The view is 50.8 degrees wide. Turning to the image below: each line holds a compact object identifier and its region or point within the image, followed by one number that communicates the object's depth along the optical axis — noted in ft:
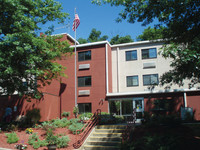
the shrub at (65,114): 75.56
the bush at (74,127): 44.51
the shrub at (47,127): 44.99
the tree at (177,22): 29.27
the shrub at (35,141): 38.73
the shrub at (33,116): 56.90
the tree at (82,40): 160.29
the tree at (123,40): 147.95
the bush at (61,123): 48.69
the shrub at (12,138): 40.57
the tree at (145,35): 129.29
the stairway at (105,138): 38.24
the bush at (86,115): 64.64
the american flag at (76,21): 75.46
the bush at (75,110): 72.75
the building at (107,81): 70.33
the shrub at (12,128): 48.82
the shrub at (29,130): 45.62
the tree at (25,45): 45.01
